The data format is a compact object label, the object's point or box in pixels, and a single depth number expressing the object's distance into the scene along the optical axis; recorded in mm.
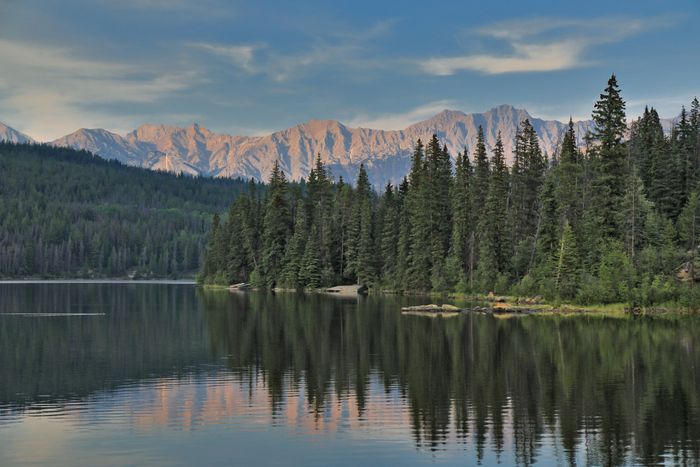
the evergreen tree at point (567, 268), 89625
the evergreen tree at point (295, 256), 149475
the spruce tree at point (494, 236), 109625
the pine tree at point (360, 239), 140375
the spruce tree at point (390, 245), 136750
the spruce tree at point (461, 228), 118062
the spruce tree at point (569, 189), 103312
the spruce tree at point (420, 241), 126188
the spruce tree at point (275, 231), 156750
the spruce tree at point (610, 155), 94812
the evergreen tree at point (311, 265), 146875
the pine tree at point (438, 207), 122188
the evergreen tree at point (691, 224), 88188
